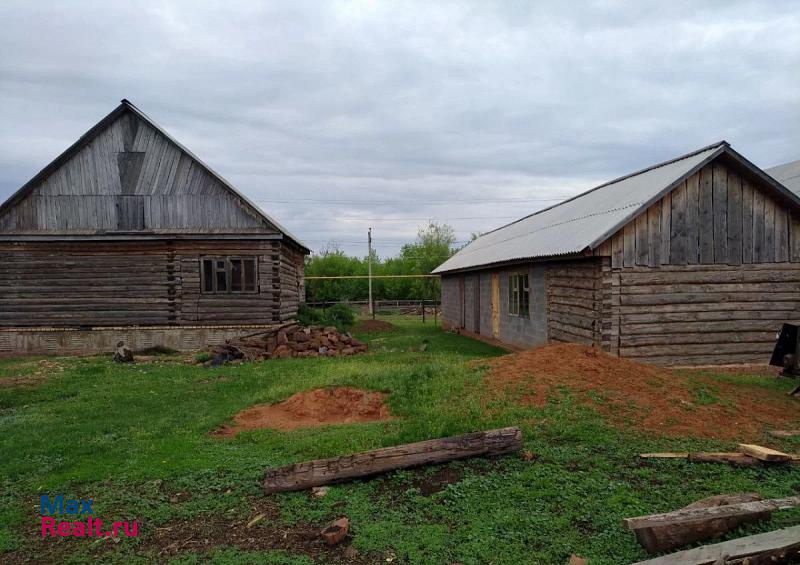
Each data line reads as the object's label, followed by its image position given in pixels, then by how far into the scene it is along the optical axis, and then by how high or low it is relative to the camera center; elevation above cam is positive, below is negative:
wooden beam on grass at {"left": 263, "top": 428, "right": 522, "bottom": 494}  5.87 -2.01
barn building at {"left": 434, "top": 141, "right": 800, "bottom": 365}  13.06 +0.16
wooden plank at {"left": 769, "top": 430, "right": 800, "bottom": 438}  7.27 -2.15
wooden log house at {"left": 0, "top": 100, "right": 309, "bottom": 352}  19.39 +1.09
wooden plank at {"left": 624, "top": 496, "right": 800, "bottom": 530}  4.27 -1.92
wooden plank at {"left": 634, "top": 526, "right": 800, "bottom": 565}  3.72 -1.88
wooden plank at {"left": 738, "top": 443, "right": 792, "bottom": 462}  5.97 -2.00
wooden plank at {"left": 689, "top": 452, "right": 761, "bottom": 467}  6.03 -2.07
